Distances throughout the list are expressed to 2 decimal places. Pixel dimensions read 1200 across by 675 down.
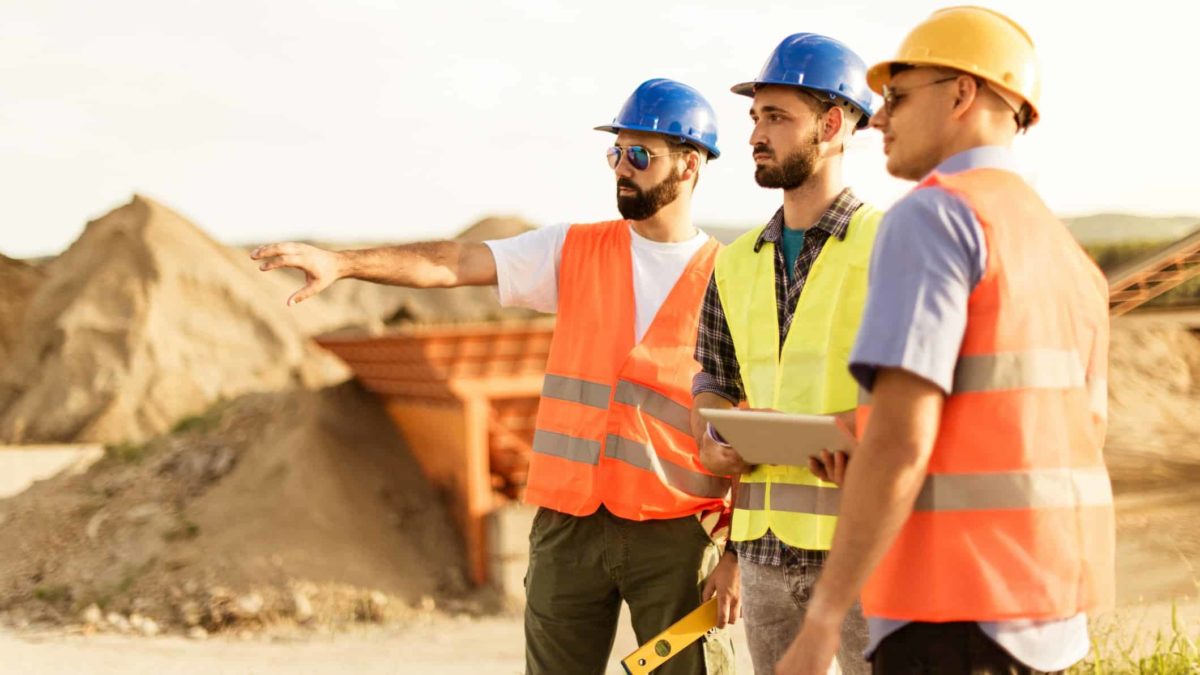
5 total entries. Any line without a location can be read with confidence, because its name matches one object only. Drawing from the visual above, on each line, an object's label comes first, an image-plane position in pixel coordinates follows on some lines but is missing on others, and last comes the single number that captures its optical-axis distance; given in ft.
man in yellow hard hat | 6.31
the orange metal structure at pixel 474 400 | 32.58
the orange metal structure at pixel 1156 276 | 51.24
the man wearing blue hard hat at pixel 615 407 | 12.18
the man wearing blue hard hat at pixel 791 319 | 9.77
